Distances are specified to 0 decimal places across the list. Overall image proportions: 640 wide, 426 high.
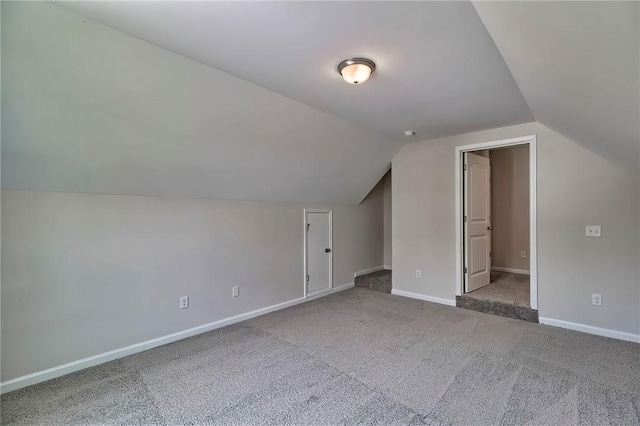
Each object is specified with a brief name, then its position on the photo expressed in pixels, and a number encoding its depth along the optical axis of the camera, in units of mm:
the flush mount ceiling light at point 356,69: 2090
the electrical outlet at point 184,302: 3025
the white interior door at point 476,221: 4070
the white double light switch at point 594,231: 3064
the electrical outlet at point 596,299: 3059
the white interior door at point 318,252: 4336
